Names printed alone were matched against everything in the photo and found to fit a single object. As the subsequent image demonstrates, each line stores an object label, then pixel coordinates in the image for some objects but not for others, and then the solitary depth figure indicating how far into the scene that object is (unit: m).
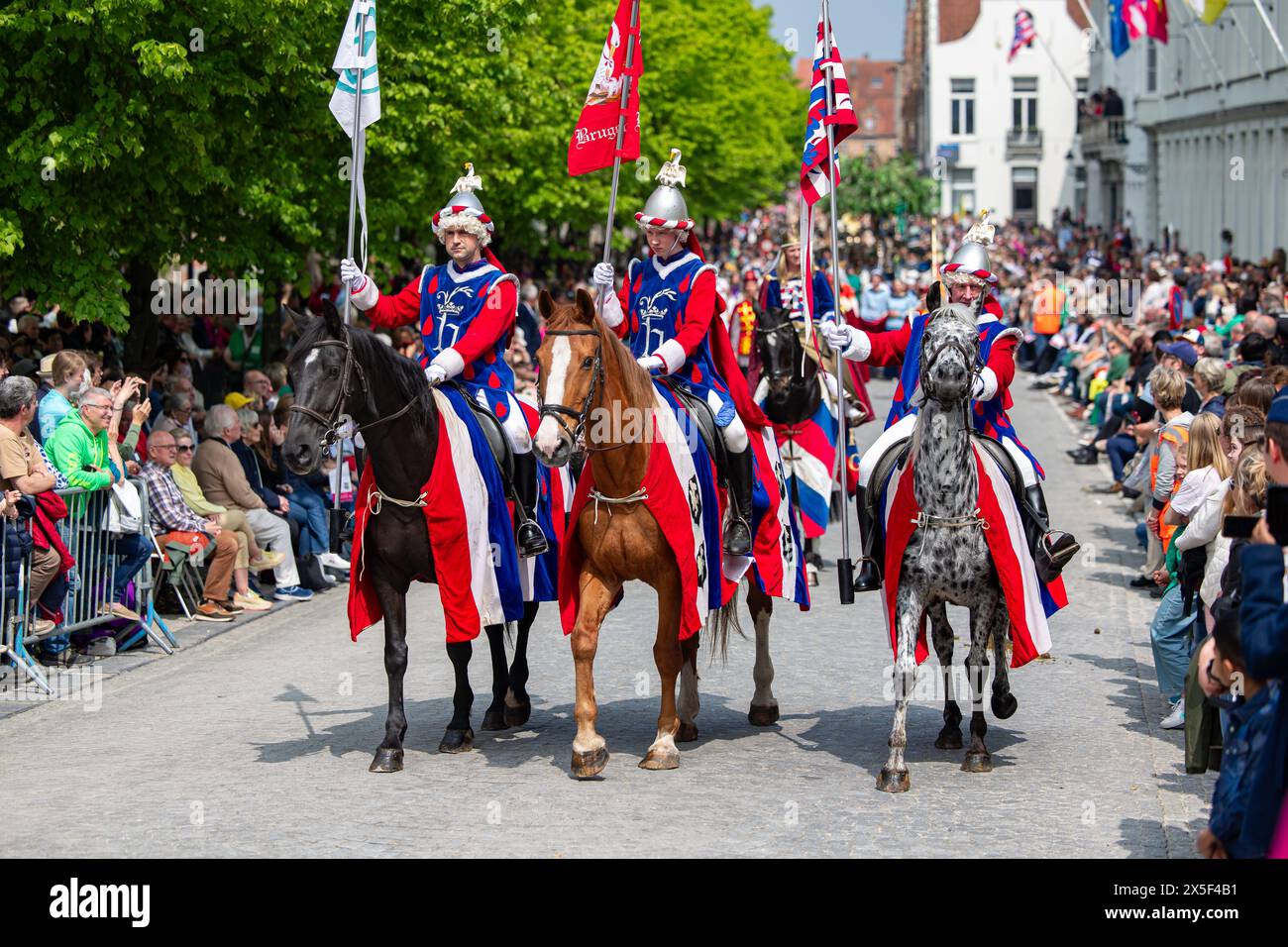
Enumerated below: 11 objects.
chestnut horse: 8.95
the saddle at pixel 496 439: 10.38
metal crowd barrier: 11.89
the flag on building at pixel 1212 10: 34.03
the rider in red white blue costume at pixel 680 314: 10.14
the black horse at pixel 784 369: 15.95
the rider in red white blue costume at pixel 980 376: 9.78
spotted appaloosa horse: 9.18
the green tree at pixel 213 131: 15.80
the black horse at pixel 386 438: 9.27
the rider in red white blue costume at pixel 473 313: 10.32
